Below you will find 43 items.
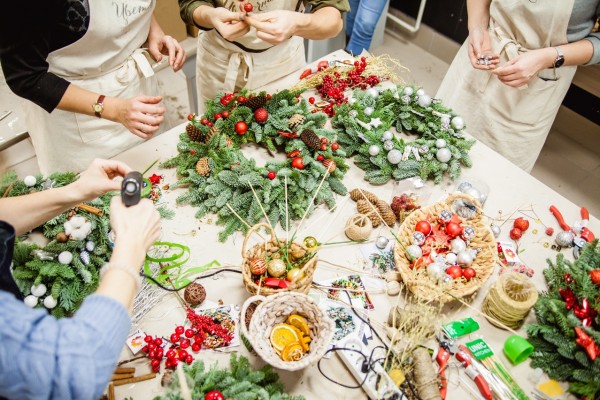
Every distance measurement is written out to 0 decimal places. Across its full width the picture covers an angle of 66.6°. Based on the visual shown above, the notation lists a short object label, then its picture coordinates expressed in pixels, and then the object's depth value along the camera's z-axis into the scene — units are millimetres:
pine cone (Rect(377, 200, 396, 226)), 1484
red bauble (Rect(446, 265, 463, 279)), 1303
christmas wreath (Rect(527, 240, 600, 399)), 1116
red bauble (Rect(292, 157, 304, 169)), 1534
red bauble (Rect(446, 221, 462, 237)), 1387
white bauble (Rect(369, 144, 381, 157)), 1623
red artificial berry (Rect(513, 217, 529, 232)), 1491
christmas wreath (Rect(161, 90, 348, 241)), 1484
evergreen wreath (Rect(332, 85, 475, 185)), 1622
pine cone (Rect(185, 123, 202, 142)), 1657
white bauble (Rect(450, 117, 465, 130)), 1711
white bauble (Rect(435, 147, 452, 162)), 1610
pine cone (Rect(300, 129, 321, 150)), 1586
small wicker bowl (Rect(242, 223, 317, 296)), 1187
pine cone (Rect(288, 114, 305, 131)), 1652
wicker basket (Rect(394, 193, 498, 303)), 1259
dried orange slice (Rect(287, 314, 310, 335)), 1174
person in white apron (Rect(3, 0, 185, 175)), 1478
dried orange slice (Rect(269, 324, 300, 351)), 1158
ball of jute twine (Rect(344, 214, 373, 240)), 1423
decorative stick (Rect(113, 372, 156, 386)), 1122
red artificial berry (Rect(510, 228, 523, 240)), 1479
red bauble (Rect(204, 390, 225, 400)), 1046
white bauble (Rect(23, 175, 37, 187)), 1398
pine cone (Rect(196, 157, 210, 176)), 1549
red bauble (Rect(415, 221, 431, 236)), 1390
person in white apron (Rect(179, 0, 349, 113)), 1628
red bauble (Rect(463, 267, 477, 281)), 1303
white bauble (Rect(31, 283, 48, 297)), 1206
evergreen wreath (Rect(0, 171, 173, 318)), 1221
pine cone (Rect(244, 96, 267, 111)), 1678
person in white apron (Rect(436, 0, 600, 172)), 1681
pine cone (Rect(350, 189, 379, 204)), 1520
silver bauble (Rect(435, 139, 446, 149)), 1636
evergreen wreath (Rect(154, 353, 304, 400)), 1059
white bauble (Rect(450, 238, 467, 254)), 1347
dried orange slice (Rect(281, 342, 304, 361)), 1127
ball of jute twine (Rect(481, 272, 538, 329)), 1210
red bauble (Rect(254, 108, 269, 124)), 1645
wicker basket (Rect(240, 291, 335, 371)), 1055
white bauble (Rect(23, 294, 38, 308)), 1184
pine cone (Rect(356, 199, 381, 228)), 1481
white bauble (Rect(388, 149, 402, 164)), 1607
